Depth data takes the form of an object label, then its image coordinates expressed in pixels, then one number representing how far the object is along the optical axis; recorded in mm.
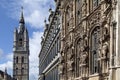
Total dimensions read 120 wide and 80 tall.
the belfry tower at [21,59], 74345
